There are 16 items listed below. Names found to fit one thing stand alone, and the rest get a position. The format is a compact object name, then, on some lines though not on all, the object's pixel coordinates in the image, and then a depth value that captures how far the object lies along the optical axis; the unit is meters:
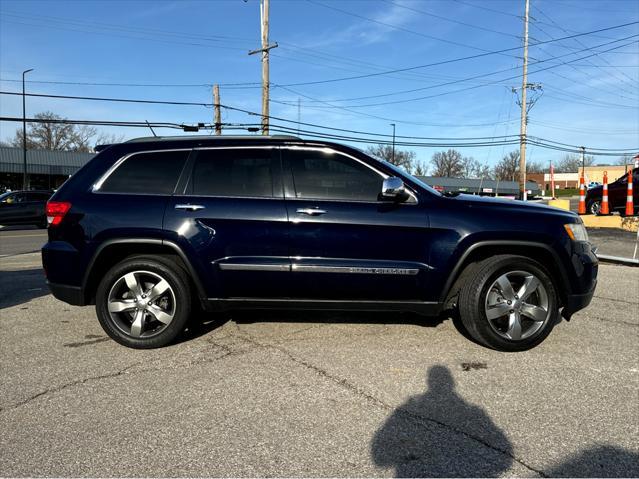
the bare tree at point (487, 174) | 95.91
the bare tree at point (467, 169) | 107.11
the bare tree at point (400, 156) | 80.66
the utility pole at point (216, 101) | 26.20
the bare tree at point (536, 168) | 124.18
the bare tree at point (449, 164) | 108.78
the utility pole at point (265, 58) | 21.50
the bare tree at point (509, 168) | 99.44
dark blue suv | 4.06
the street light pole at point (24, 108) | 31.76
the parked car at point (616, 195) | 15.95
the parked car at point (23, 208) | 21.33
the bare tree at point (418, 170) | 97.24
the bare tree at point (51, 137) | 68.06
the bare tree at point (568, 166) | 128.00
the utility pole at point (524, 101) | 34.69
